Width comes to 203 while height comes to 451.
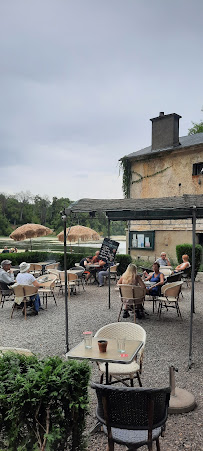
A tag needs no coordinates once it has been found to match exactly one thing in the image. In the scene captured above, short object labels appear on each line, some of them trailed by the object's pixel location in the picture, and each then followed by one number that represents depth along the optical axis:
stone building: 18.52
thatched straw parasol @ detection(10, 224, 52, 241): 15.34
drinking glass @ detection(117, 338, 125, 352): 3.65
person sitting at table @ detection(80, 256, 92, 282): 13.03
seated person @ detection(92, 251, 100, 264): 13.24
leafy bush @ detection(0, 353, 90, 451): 2.35
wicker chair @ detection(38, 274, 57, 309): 9.16
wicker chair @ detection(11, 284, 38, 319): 7.88
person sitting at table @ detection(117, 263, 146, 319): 7.58
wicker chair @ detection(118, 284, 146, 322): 7.39
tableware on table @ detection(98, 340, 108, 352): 3.58
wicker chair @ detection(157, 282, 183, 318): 7.64
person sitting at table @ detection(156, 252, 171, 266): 12.21
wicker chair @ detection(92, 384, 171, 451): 2.44
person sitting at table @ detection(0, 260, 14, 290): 8.99
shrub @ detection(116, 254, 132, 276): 15.12
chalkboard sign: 10.09
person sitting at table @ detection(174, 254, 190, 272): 10.98
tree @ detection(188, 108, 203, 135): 32.43
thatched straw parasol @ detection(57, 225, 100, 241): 14.34
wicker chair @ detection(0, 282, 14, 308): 9.00
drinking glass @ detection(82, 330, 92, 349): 3.78
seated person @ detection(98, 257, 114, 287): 12.49
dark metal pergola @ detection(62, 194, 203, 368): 5.41
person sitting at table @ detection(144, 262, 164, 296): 8.15
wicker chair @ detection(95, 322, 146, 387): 4.05
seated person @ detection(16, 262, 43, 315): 8.09
